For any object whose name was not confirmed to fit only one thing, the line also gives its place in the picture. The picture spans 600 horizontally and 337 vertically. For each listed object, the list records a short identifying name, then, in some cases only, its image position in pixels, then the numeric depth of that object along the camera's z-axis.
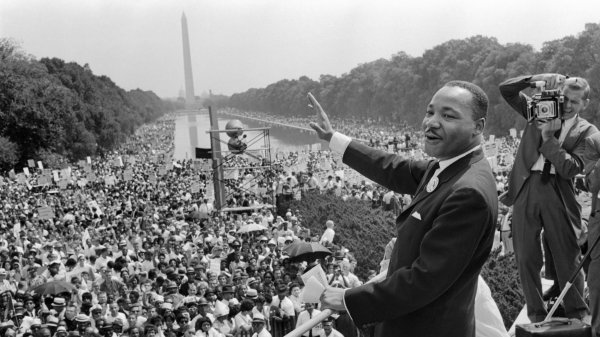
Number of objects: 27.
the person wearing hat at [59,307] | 9.48
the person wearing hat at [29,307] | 10.02
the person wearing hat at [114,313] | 9.34
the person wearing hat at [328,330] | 7.27
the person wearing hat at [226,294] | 9.65
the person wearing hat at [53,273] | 11.42
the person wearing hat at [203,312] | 8.61
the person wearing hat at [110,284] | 11.16
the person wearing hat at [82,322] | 8.49
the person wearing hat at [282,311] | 9.01
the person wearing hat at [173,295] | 9.81
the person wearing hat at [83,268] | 11.96
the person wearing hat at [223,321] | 8.90
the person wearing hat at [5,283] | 11.15
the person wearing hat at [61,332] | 8.03
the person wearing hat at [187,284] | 10.24
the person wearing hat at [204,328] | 8.32
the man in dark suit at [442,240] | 2.57
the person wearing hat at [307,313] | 7.94
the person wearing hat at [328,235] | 14.72
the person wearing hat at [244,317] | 8.85
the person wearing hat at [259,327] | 8.08
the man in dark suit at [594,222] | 3.94
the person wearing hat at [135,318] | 9.00
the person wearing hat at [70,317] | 8.95
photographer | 4.20
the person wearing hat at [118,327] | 8.71
